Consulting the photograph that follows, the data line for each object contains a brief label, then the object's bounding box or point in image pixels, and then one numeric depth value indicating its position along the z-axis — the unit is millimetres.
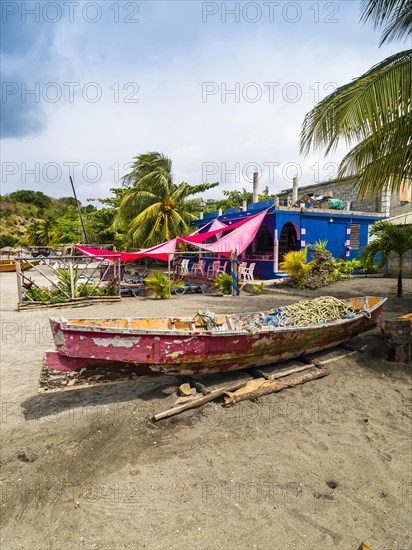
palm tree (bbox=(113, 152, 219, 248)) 20781
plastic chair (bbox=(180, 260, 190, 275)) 19844
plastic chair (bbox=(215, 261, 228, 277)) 17564
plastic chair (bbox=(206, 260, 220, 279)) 17922
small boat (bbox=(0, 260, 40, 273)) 30250
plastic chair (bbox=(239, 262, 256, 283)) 16078
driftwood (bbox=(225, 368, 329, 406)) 4816
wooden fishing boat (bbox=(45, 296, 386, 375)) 4449
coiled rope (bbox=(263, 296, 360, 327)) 6149
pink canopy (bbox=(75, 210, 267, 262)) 13023
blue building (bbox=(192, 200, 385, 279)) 15906
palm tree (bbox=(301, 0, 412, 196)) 5664
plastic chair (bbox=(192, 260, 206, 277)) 19067
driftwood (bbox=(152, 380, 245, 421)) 4488
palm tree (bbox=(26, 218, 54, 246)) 50100
